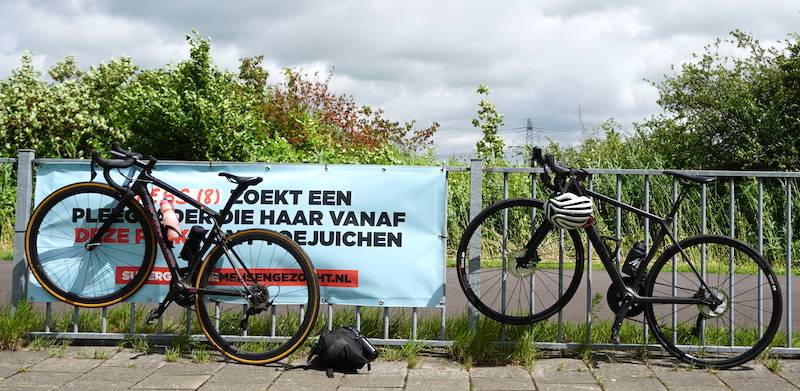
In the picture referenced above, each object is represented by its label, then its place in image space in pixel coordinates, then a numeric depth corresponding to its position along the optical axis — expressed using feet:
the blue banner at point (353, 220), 20.01
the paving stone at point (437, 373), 18.01
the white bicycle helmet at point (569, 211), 18.17
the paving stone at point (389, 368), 18.38
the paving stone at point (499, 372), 18.17
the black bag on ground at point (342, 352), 18.10
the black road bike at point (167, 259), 19.10
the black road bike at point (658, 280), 18.88
